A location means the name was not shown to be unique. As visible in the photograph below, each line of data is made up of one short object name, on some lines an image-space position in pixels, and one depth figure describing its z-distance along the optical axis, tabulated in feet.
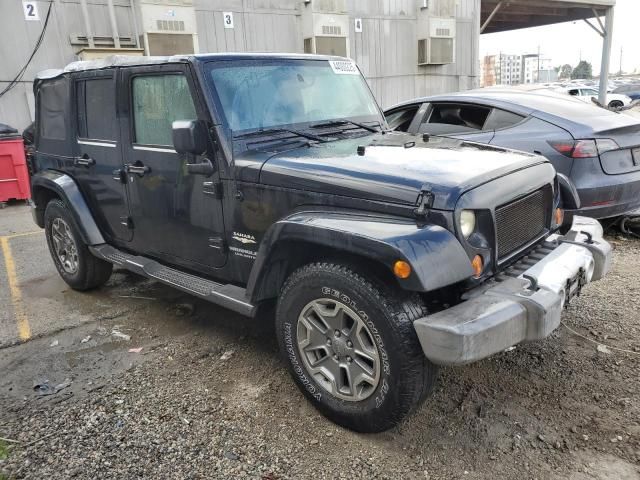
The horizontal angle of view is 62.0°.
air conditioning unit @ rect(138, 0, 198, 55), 40.11
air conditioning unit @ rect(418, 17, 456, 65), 55.01
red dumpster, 31.65
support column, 59.16
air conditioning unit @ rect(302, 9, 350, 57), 47.09
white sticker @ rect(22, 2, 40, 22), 36.96
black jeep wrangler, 8.03
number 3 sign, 44.35
